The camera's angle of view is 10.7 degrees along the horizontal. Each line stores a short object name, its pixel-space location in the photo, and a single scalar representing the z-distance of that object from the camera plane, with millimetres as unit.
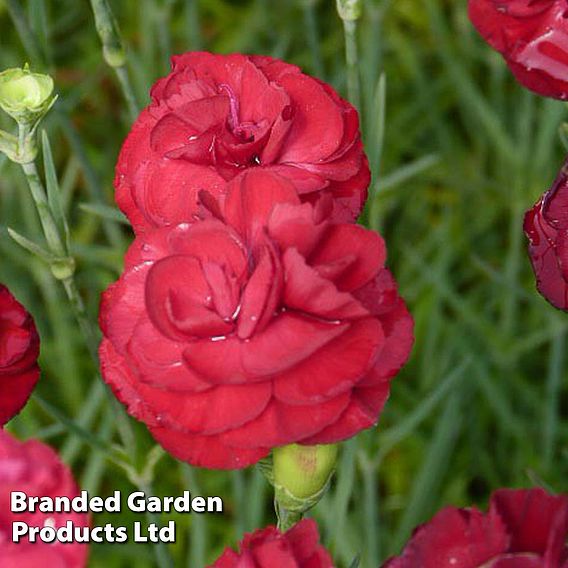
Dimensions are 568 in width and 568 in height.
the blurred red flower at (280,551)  450
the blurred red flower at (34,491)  437
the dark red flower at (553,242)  483
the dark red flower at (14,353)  486
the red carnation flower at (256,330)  450
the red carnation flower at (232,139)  470
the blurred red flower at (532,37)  490
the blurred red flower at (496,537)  468
